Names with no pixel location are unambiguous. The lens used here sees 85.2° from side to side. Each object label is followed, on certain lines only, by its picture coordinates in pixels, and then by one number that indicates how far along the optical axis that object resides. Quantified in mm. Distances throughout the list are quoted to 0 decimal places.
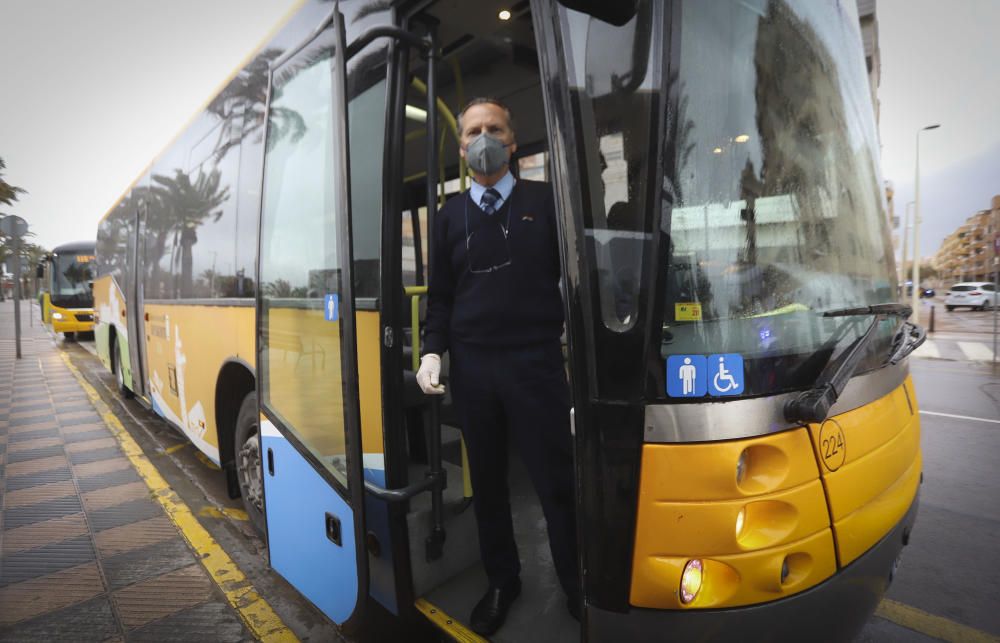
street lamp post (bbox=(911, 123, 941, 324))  20578
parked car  30438
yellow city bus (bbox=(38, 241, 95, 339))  15602
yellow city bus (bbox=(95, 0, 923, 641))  1396
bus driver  1887
